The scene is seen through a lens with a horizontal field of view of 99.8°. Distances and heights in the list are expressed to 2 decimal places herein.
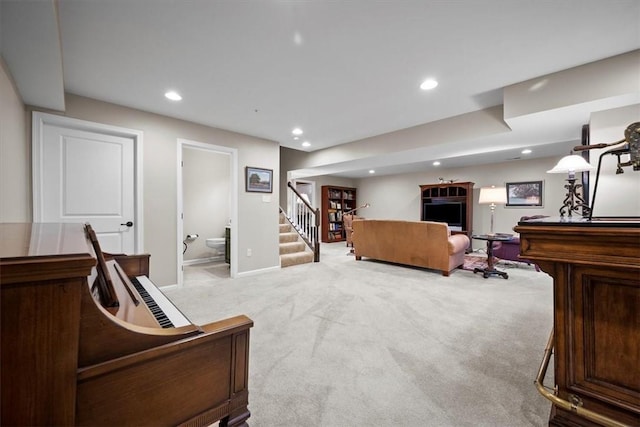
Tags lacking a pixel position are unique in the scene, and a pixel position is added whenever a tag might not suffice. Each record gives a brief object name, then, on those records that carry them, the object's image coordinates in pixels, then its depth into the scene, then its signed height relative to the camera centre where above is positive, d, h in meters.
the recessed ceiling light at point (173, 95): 2.82 +1.26
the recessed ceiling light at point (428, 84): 2.62 +1.28
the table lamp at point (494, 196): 4.72 +0.29
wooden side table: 4.01 -0.77
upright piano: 0.48 -0.33
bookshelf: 8.55 +0.12
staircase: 5.01 -0.70
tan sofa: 4.12 -0.52
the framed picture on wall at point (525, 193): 6.19 +0.45
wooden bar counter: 1.02 -0.40
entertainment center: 6.88 +0.22
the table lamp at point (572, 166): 2.31 +0.41
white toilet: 5.16 -0.58
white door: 2.75 +0.40
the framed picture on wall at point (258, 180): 4.31 +0.54
